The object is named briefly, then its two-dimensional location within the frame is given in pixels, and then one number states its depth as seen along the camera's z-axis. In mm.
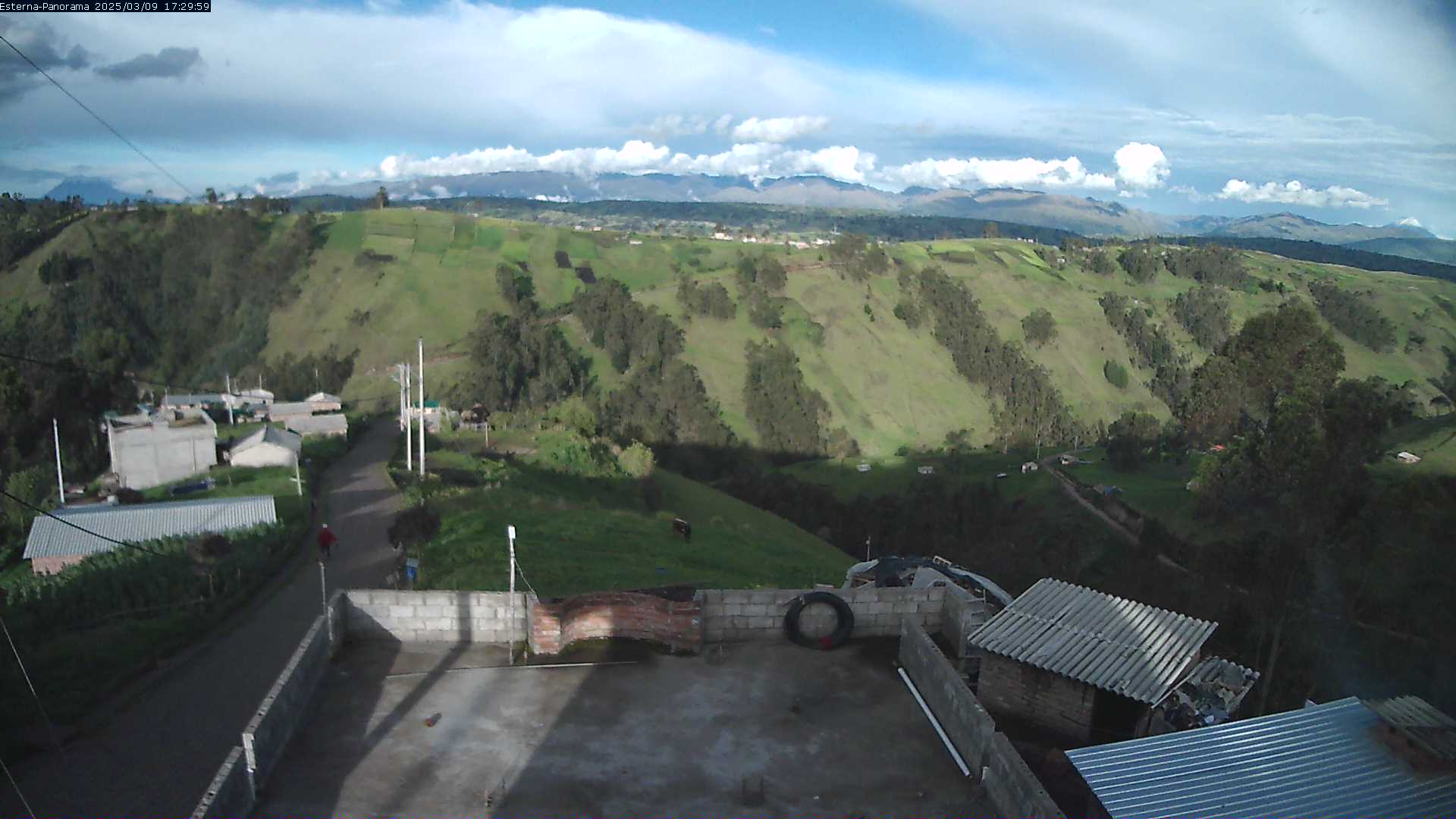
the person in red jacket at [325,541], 23812
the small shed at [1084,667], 10820
